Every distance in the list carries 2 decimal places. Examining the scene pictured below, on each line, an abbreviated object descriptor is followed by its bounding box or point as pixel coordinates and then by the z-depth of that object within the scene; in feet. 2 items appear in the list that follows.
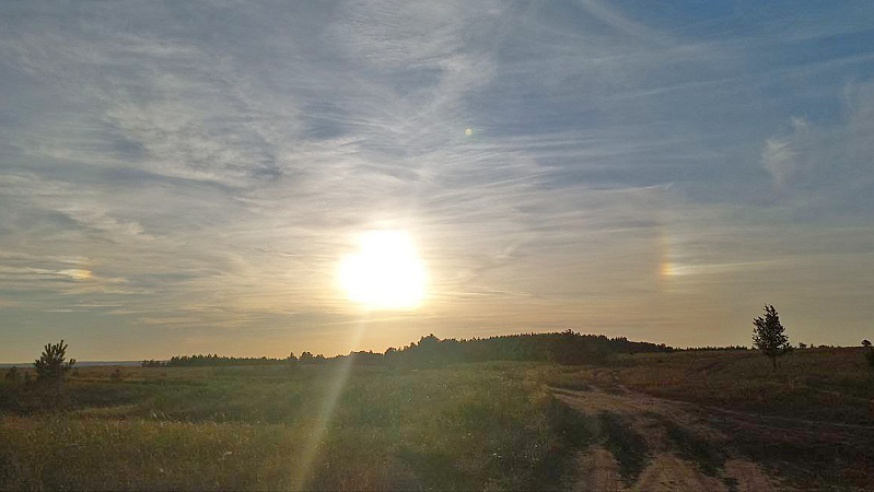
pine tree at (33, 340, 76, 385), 114.11
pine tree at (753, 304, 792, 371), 160.76
